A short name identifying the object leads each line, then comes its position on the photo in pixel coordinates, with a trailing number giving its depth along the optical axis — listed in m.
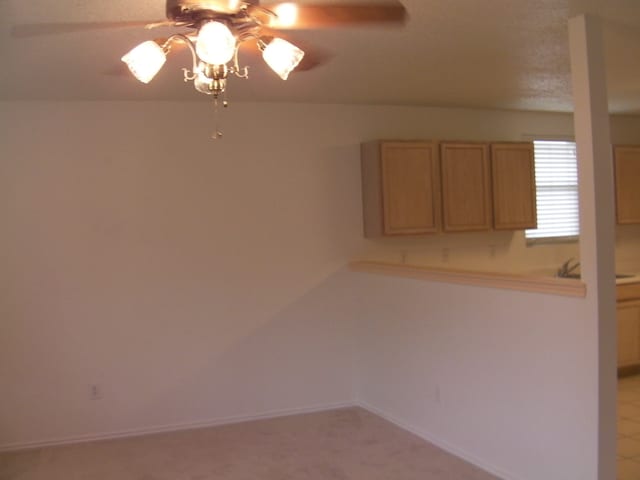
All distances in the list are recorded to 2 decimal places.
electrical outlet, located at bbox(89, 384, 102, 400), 4.78
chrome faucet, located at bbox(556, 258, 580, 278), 6.25
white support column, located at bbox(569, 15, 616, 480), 3.10
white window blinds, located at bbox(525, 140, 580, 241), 6.54
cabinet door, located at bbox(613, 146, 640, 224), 6.44
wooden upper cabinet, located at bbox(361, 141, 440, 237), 5.33
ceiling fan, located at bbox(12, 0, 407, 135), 2.13
